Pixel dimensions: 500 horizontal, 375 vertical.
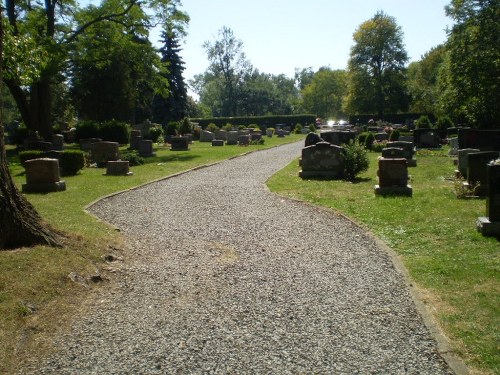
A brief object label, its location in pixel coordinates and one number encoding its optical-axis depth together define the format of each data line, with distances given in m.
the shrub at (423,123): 39.69
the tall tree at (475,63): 32.75
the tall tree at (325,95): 102.62
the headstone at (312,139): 21.27
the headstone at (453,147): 23.81
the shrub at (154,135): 39.06
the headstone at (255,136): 39.04
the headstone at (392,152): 18.36
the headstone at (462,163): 16.20
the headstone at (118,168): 19.09
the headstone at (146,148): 27.50
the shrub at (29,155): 19.77
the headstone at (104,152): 22.38
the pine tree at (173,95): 55.62
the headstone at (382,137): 33.94
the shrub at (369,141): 29.29
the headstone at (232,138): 37.16
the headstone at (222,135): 38.75
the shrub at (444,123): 38.50
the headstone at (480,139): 20.55
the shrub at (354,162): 17.11
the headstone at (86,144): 29.45
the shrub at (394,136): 29.92
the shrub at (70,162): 19.26
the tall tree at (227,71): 81.81
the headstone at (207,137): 40.94
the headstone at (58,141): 29.67
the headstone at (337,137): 26.47
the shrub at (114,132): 36.41
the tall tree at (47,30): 28.28
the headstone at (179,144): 32.19
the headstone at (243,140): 35.22
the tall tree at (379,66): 67.81
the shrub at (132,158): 22.45
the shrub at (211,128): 48.44
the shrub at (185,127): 42.12
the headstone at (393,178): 13.44
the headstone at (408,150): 20.66
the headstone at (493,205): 8.71
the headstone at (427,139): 29.94
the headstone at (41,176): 14.79
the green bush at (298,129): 58.19
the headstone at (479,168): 12.64
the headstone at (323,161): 17.44
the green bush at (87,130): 36.62
